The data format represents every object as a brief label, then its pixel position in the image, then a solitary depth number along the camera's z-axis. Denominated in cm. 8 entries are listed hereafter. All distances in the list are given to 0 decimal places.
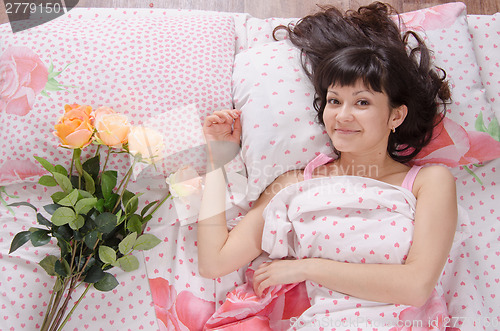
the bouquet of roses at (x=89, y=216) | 105
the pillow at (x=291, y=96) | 129
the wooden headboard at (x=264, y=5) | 180
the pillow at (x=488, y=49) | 145
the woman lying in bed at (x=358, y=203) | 111
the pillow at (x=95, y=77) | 126
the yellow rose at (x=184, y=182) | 122
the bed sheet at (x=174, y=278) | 118
